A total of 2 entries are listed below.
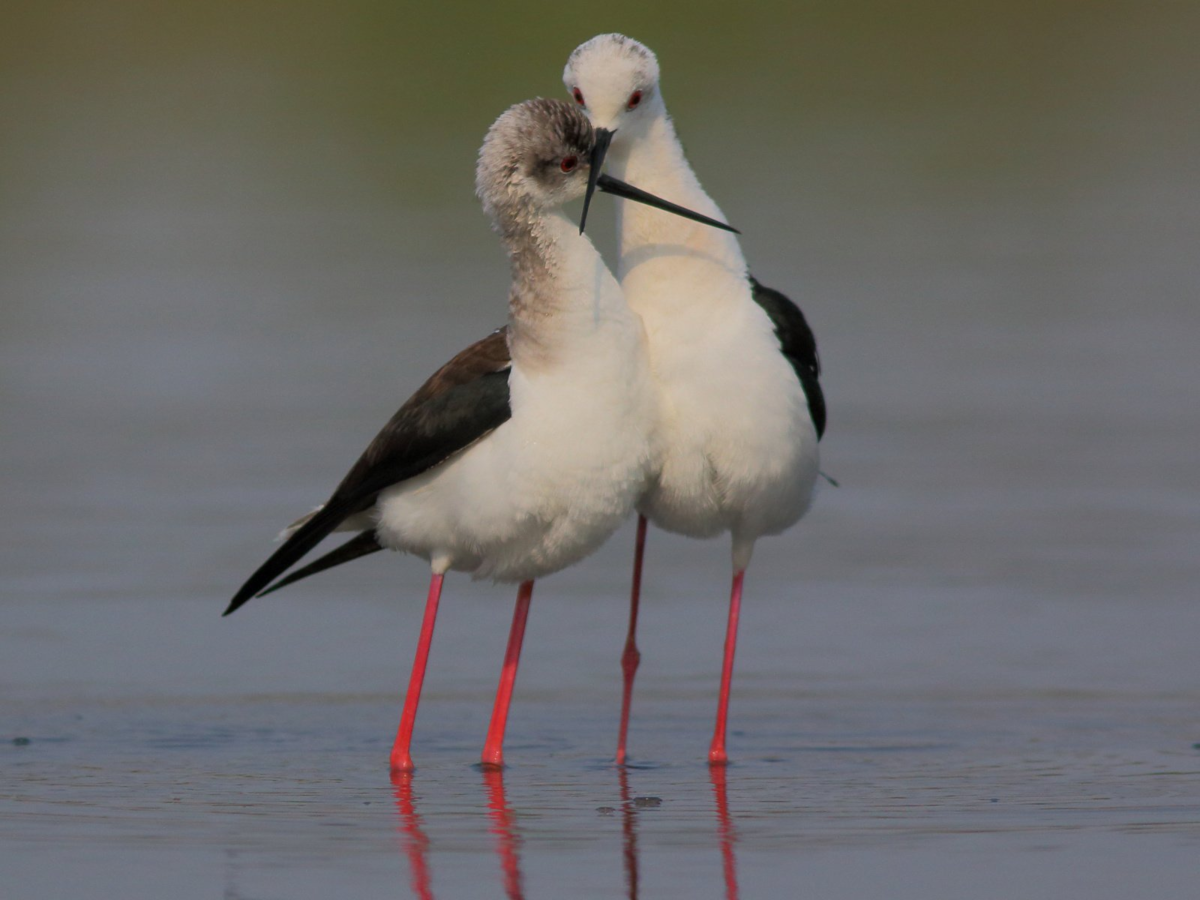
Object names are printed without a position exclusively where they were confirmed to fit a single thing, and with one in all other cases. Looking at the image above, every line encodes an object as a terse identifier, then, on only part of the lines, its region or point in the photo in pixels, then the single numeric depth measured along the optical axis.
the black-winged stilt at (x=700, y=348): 14.15
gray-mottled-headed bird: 13.62
